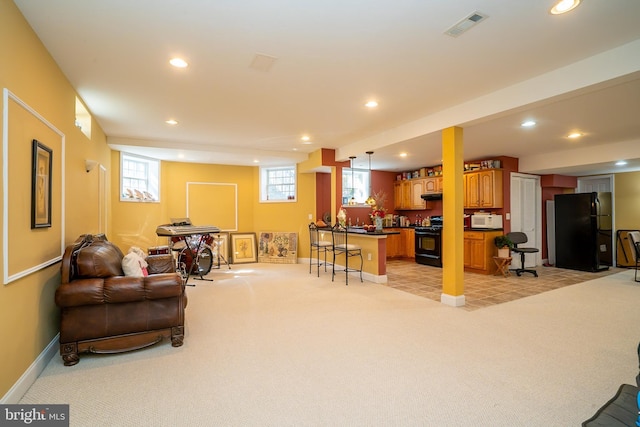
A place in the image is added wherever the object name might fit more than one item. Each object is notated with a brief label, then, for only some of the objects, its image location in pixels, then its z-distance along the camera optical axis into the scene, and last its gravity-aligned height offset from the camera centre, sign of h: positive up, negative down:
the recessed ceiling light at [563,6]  2.06 +1.45
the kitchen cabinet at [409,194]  8.43 +0.65
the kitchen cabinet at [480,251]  6.44 -0.75
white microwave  6.66 -0.11
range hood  7.70 +0.52
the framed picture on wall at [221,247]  7.08 -0.73
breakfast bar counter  5.57 -0.71
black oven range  7.27 -0.68
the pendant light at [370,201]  5.89 +0.30
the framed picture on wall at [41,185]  2.30 +0.25
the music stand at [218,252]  7.02 -0.84
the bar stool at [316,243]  6.01 -0.55
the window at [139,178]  6.20 +0.83
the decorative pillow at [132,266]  2.98 -0.49
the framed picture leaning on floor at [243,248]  7.68 -0.81
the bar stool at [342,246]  5.52 -0.56
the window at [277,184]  8.00 +0.87
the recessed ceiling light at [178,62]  2.84 +1.46
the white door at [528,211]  6.98 +0.12
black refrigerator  6.67 -0.33
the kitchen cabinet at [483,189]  6.66 +0.62
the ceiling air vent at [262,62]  2.78 +1.47
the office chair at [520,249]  6.25 -0.66
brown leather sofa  2.54 -0.80
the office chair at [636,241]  5.64 -0.49
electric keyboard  4.98 -0.24
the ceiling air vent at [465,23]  2.22 +1.47
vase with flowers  8.75 +0.53
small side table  6.18 -0.98
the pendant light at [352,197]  7.96 +0.53
